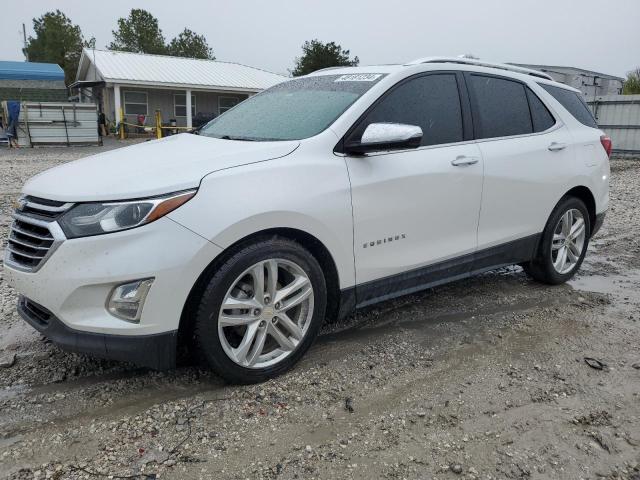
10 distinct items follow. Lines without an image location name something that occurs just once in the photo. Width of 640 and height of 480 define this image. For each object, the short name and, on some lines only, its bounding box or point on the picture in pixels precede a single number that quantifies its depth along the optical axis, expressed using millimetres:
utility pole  59700
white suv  2598
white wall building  27625
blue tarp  27766
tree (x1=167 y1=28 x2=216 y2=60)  51428
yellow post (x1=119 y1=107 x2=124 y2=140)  26544
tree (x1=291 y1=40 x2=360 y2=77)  40656
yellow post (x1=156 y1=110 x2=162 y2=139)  23964
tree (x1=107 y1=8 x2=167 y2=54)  47656
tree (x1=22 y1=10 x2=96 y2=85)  45094
